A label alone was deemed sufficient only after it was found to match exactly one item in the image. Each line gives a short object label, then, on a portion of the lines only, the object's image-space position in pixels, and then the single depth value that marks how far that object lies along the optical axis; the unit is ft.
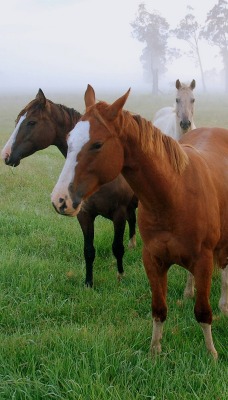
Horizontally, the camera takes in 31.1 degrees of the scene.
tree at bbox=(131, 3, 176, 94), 192.68
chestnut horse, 7.77
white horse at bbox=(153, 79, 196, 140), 25.45
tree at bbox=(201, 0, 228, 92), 190.29
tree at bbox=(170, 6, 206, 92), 197.77
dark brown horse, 14.87
